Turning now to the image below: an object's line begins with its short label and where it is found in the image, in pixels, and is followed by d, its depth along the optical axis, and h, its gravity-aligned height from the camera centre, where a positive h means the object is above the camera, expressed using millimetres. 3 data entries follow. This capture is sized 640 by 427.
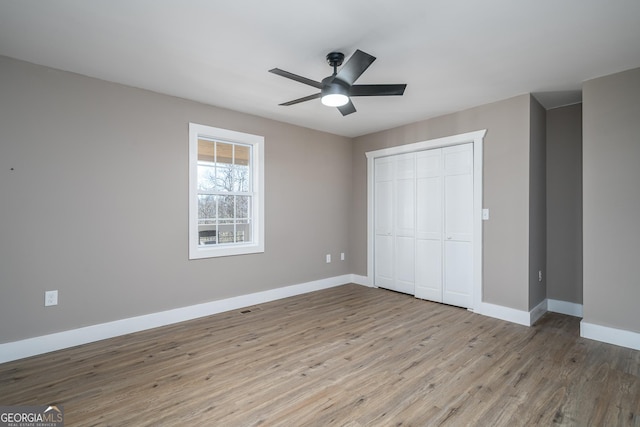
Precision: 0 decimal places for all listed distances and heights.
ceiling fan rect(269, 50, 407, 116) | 2254 +1051
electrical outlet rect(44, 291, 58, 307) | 2846 -778
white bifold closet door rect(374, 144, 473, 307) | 4117 -126
